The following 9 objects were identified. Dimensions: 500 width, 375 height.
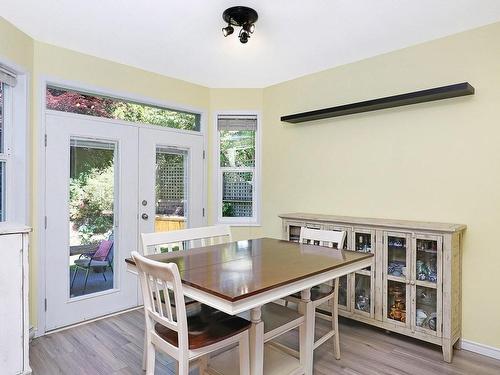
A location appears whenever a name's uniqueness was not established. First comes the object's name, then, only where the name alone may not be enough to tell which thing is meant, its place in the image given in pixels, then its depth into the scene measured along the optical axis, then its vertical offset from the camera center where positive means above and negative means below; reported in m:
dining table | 1.51 -0.47
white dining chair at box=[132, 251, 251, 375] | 1.55 -0.77
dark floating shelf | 2.56 +0.73
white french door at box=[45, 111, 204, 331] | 2.98 -0.20
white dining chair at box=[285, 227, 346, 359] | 2.36 -0.79
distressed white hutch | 2.49 -0.76
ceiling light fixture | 2.41 +1.23
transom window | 3.04 +0.78
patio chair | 3.20 -0.74
